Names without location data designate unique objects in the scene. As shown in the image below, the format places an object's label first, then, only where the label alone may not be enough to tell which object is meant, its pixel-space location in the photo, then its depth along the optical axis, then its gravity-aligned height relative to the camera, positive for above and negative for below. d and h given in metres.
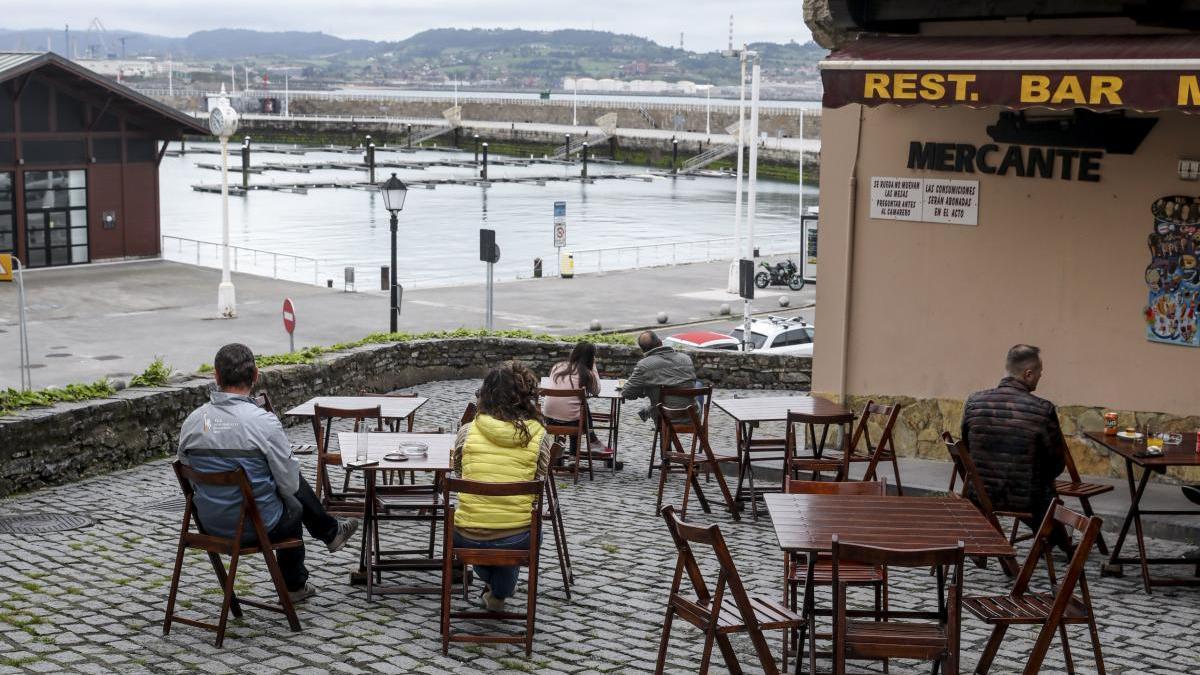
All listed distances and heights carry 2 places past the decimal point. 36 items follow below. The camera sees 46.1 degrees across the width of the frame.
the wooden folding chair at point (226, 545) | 7.16 -1.95
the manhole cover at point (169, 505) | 10.74 -2.58
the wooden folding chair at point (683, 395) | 11.39 -1.76
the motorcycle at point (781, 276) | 39.91 -2.66
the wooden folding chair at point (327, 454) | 9.63 -2.02
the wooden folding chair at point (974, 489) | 8.45 -1.84
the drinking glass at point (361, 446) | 8.31 -1.66
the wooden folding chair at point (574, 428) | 11.93 -2.12
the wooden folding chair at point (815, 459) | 10.52 -2.07
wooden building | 37.22 +0.12
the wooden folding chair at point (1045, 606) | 6.36 -2.01
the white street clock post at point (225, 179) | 31.09 -0.23
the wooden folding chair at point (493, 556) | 7.17 -1.97
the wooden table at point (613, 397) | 12.51 -1.94
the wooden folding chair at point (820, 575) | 6.61 -1.95
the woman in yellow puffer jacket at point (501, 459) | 7.45 -1.51
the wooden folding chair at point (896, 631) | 5.95 -1.98
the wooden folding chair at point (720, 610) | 6.08 -1.95
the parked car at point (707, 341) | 23.94 -2.77
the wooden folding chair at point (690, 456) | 10.46 -2.09
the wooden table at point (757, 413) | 10.90 -1.81
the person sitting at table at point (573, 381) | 11.98 -1.73
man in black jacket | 8.61 -1.54
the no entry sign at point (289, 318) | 22.78 -2.38
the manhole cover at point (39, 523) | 9.87 -2.55
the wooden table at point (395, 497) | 8.05 -2.02
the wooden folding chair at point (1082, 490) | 9.63 -2.06
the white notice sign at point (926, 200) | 12.49 -0.13
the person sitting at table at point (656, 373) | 12.18 -1.66
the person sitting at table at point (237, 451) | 7.41 -1.47
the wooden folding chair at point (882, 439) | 10.27 -1.89
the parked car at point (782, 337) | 25.67 -2.84
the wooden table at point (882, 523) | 6.61 -1.67
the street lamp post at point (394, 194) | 24.27 -0.36
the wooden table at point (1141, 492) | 8.81 -1.96
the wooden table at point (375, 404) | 10.48 -1.76
